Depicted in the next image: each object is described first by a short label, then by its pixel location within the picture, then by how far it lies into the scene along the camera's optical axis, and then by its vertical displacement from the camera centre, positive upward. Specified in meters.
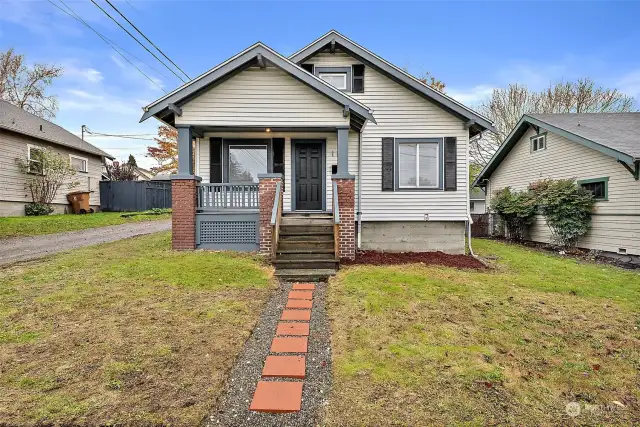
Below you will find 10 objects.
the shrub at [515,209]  13.56 -0.35
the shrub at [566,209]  11.36 -0.30
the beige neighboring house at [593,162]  9.95 +1.35
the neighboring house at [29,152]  14.62 +2.65
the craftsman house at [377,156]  9.51 +1.33
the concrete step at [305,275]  6.25 -1.36
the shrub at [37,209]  15.46 -0.25
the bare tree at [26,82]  24.89 +9.30
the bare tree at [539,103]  24.45 +7.41
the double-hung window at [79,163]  18.92 +2.34
